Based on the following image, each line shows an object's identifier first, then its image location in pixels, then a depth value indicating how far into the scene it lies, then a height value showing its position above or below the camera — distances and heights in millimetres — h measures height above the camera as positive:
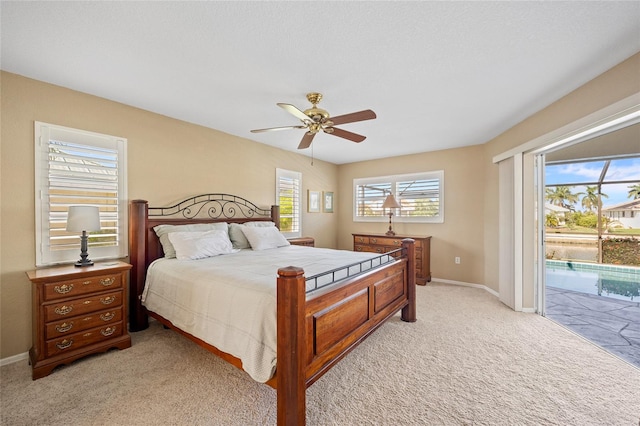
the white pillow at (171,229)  3004 -196
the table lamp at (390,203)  5219 +204
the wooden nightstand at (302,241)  4755 -520
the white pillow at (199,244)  2896 -354
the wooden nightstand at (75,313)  2143 -882
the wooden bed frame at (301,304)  1523 -739
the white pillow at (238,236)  3699 -320
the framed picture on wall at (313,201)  5714 +271
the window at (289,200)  5094 +279
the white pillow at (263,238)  3656 -350
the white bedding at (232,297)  1678 -660
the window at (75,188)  2518 +273
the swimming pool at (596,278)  4375 -1303
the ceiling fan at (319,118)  2381 +920
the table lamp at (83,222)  2406 -76
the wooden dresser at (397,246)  4867 -654
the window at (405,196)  5227 +368
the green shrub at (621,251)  4953 -759
